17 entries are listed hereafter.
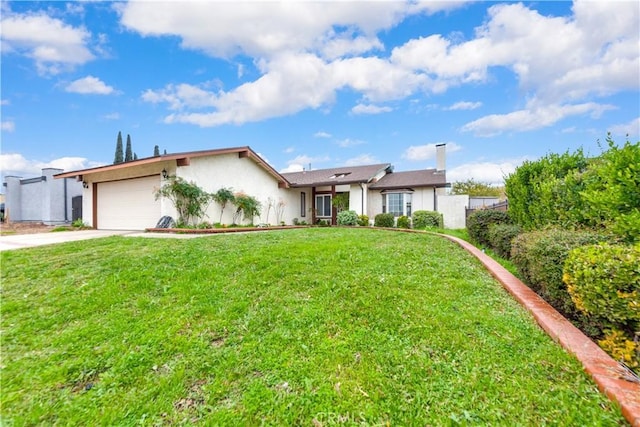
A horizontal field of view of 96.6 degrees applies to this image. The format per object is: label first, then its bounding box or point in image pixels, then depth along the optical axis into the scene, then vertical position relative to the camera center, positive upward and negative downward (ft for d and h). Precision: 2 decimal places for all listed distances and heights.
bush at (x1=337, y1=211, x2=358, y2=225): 55.31 -0.47
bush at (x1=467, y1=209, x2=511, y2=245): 30.50 -0.86
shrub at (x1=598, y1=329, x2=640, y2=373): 7.47 -3.77
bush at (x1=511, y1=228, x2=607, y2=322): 11.25 -2.16
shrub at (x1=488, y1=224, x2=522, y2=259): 23.26 -2.06
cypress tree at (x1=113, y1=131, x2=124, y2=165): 101.04 +23.98
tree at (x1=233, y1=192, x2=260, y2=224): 46.60 +1.73
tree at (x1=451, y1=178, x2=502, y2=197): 98.37 +8.99
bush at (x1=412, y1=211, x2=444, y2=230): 52.65 -0.93
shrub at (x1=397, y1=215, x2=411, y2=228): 53.98 -1.41
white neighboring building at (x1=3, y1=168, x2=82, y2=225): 58.29 +4.66
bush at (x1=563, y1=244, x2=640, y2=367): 7.61 -2.37
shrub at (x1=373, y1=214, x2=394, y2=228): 53.72 -0.96
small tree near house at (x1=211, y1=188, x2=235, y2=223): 43.88 +3.21
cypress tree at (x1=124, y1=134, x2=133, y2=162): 102.42 +24.21
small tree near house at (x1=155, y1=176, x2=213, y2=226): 38.42 +2.96
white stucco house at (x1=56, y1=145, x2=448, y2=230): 41.22 +5.61
